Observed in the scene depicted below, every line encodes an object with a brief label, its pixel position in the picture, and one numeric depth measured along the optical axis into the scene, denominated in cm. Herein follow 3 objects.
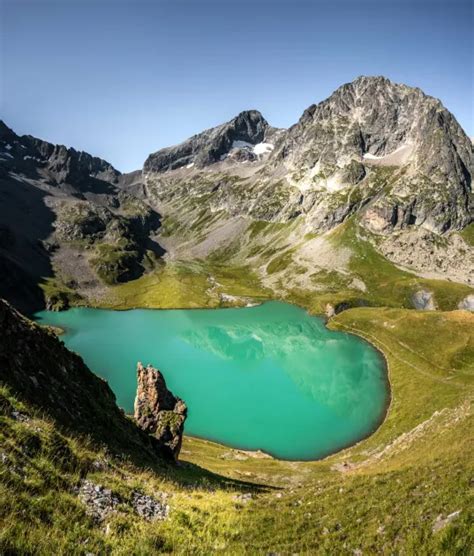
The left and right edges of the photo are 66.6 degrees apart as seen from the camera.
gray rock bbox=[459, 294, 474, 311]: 18189
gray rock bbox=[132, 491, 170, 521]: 1520
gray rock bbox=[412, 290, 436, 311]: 18959
